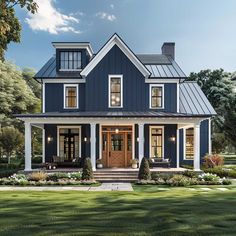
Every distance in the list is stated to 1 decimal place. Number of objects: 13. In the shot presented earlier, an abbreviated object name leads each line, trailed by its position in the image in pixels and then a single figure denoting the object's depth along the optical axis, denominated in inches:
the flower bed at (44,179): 731.4
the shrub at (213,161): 986.1
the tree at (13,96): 1553.9
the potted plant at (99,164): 916.0
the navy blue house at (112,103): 962.7
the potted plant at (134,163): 911.0
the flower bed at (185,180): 724.0
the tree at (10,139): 1325.0
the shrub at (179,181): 714.8
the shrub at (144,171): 777.6
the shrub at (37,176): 771.4
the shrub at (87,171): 775.3
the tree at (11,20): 426.3
